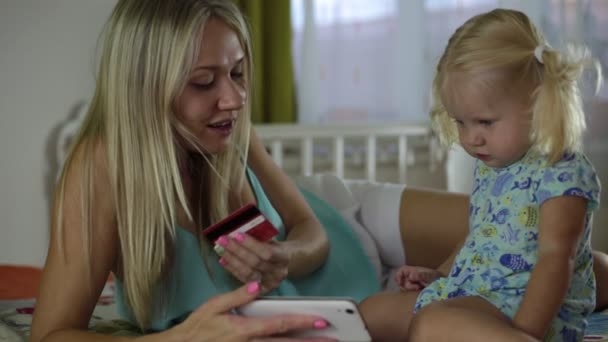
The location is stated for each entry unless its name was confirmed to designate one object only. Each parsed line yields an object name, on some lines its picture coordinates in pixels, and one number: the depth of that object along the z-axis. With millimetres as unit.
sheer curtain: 3052
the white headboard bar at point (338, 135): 2885
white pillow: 2155
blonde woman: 1678
